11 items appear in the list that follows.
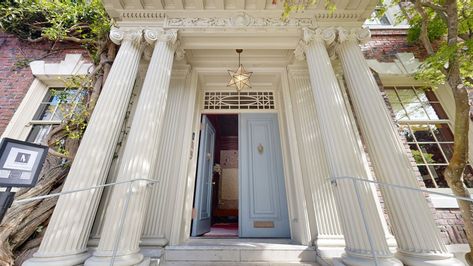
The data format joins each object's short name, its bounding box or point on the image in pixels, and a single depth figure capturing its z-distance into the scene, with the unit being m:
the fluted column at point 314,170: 2.41
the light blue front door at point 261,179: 3.17
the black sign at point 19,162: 1.11
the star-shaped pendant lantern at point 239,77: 3.28
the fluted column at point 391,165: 1.76
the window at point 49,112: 3.43
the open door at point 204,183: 3.27
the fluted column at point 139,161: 1.82
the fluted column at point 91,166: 1.75
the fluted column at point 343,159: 1.80
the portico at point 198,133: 1.84
